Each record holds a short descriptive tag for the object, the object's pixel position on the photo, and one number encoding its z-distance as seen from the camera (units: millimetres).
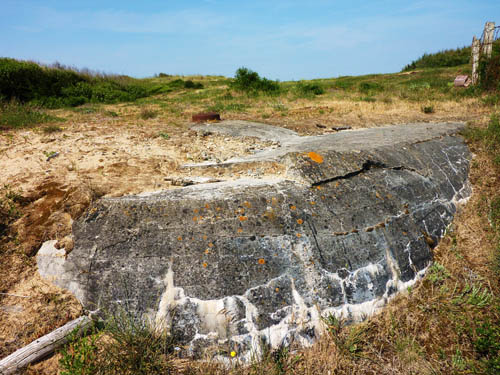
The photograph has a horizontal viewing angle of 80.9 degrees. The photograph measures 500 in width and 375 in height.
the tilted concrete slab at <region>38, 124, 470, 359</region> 2480
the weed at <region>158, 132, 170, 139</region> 5668
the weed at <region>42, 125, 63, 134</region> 5762
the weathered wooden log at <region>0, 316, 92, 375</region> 2105
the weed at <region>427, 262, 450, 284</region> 3211
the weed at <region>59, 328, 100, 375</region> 2023
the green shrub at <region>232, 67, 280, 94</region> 13611
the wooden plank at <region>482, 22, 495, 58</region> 10594
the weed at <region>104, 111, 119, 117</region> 8075
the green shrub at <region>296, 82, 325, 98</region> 12699
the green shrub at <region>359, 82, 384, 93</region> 13727
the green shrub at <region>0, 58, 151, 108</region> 10711
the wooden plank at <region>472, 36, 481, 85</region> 11281
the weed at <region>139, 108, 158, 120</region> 7844
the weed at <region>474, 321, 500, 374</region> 2395
